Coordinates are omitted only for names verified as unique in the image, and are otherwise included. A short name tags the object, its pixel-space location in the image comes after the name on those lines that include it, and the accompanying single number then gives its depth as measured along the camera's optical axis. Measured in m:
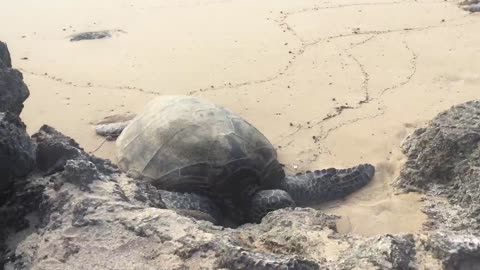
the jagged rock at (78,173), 2.67
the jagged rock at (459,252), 2.40
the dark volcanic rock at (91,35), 7.14
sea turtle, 3.77
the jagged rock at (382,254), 2.30
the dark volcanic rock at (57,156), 2.90
